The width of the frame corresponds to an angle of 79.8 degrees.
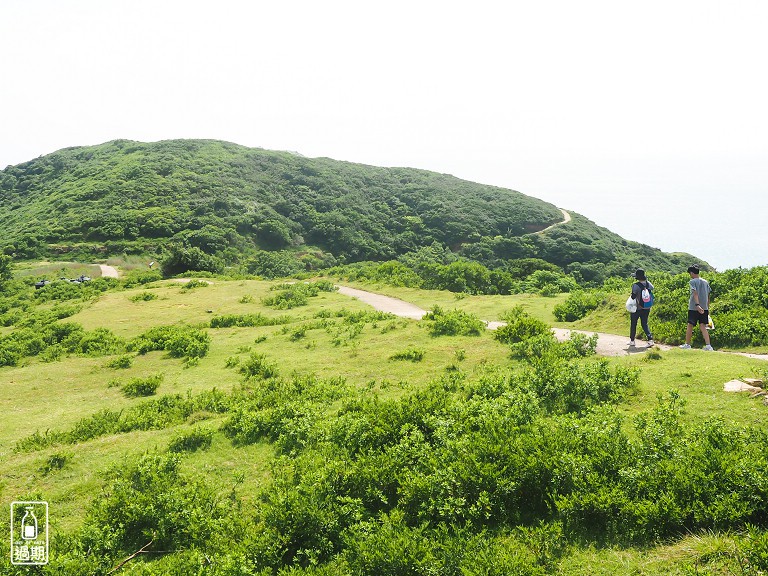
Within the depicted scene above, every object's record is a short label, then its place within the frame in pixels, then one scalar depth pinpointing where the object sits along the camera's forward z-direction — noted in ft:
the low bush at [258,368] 48.24
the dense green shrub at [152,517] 22.53
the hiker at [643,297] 45.32
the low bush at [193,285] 116.49
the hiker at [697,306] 41.29
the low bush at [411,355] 48.65
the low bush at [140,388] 47.09
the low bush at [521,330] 50.31
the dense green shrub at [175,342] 60.03
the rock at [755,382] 29.07
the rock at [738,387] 28.65
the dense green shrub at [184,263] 168.55
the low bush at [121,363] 56.45
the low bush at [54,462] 30.22
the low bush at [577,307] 66.90
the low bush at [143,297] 104.88
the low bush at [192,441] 31.76
